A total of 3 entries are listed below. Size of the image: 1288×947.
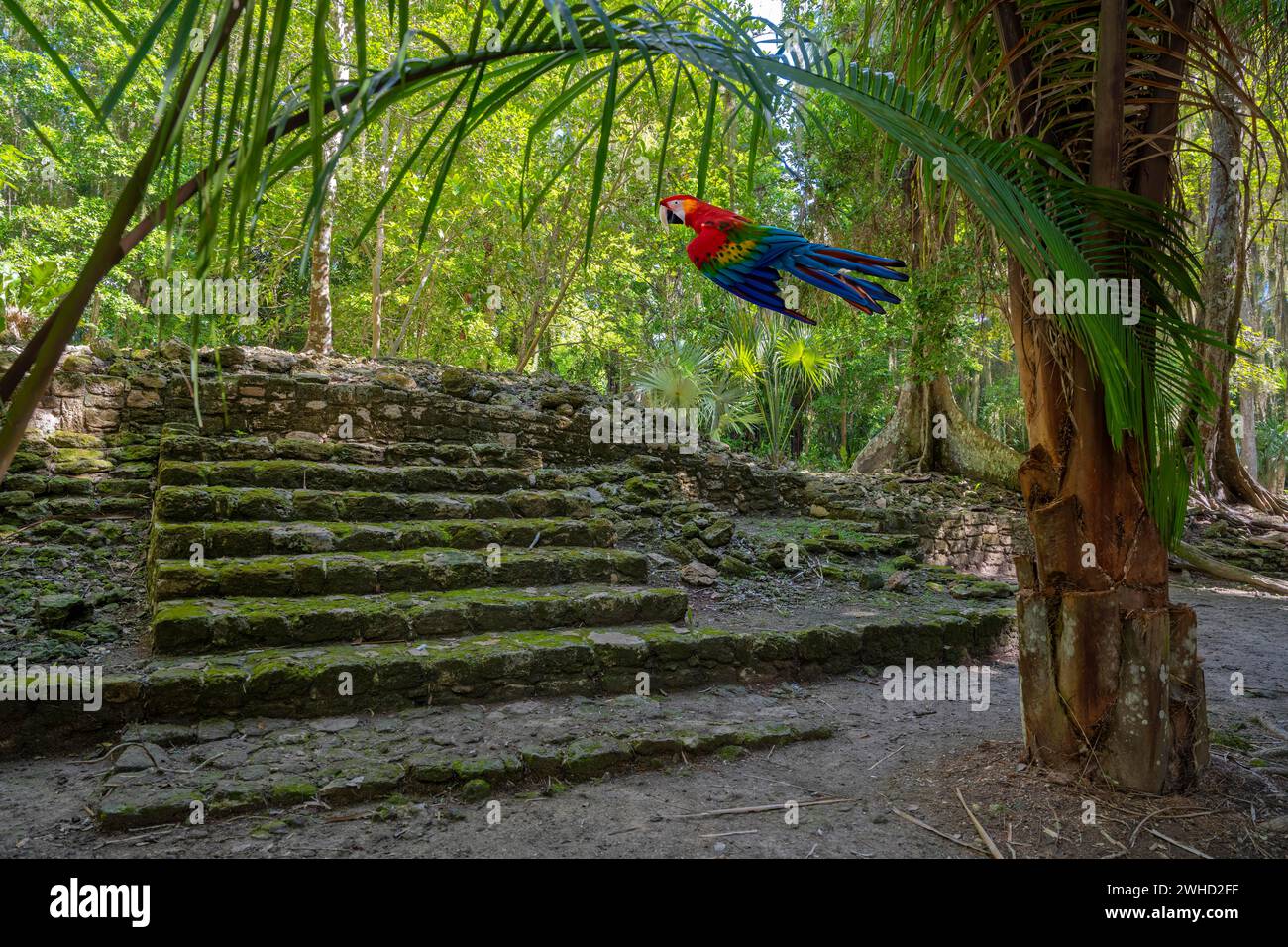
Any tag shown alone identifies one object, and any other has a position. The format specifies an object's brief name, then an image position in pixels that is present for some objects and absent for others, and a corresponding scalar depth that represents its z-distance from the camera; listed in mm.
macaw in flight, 3293
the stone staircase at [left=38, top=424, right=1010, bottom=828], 3035
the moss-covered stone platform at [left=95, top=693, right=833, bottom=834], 2717
